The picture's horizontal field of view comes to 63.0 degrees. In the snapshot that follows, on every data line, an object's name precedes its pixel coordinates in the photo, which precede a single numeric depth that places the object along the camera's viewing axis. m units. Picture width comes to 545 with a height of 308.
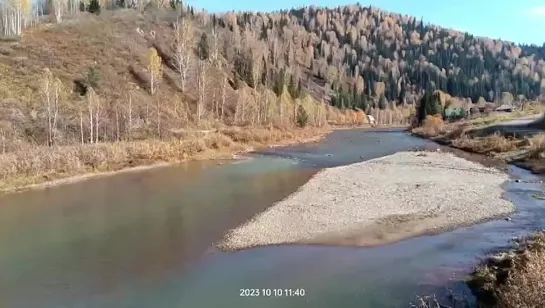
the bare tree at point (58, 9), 93.62
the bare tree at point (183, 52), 84.88
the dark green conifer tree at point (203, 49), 106.81
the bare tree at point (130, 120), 53.82
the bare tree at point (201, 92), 75.69
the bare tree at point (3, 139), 36.42
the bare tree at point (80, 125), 45.88
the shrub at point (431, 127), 88.35
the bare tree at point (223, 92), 82.64
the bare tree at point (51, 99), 44.59
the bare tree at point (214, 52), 107.25
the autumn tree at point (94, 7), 104.75
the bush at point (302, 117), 98.25
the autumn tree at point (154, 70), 74.06
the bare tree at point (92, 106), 47.72
